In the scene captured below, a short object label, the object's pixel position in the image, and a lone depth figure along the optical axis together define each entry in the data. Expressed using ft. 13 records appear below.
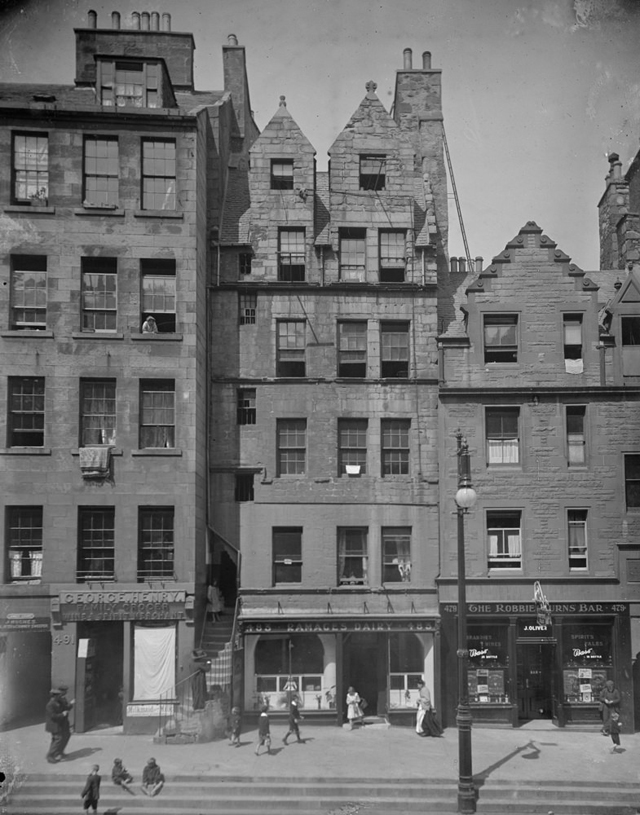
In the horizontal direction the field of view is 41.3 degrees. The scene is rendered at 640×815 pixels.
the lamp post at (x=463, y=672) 68.59
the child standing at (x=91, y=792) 65.16
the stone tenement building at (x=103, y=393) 87.10
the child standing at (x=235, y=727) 81.10
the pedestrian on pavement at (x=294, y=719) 82.53
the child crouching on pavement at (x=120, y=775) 69.26
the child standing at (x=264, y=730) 78.18
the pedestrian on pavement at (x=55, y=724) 75.36
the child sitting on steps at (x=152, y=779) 69.56
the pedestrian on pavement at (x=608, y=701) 84.23
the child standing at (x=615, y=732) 81.35
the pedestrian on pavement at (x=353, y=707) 89.76
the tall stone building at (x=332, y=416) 92.99
